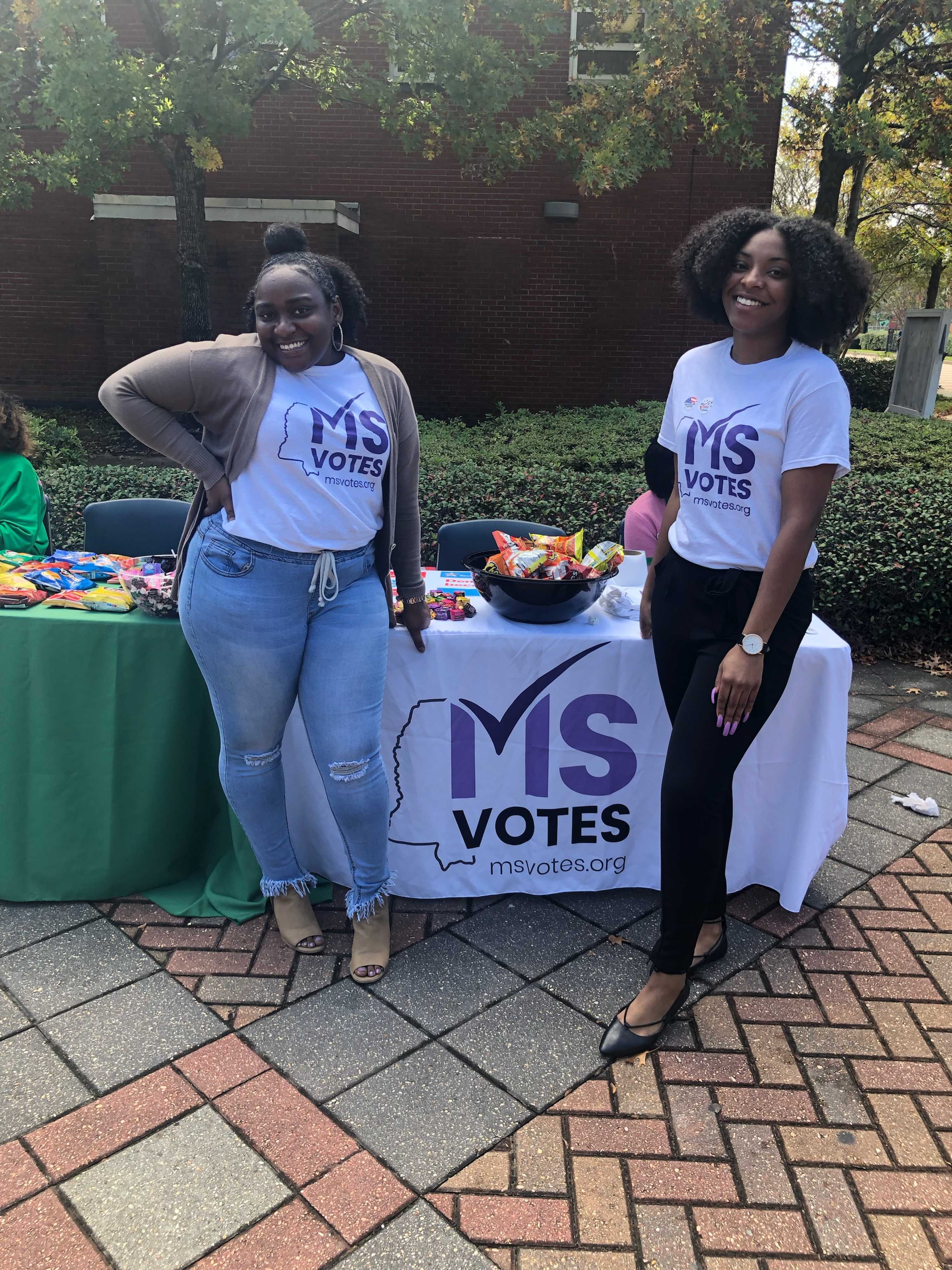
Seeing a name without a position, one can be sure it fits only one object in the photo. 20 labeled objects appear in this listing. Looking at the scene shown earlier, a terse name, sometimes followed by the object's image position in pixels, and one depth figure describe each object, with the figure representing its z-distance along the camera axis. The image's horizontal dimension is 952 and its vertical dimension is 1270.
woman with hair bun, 2.15
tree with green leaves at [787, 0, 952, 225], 8.31
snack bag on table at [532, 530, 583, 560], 2.83
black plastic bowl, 2.62
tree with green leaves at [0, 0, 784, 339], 6.42
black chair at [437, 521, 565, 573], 3.67
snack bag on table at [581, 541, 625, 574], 2.72
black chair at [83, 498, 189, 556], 3.58
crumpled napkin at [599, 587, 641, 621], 2.81
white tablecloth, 2.64
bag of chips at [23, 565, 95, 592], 2.75
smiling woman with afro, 1.93
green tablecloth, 2.61
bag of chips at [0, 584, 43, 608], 2.62
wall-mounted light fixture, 11.06
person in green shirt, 3.26
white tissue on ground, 3.40
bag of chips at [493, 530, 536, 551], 2.76
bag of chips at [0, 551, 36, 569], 2.93
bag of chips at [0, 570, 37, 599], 2.69
